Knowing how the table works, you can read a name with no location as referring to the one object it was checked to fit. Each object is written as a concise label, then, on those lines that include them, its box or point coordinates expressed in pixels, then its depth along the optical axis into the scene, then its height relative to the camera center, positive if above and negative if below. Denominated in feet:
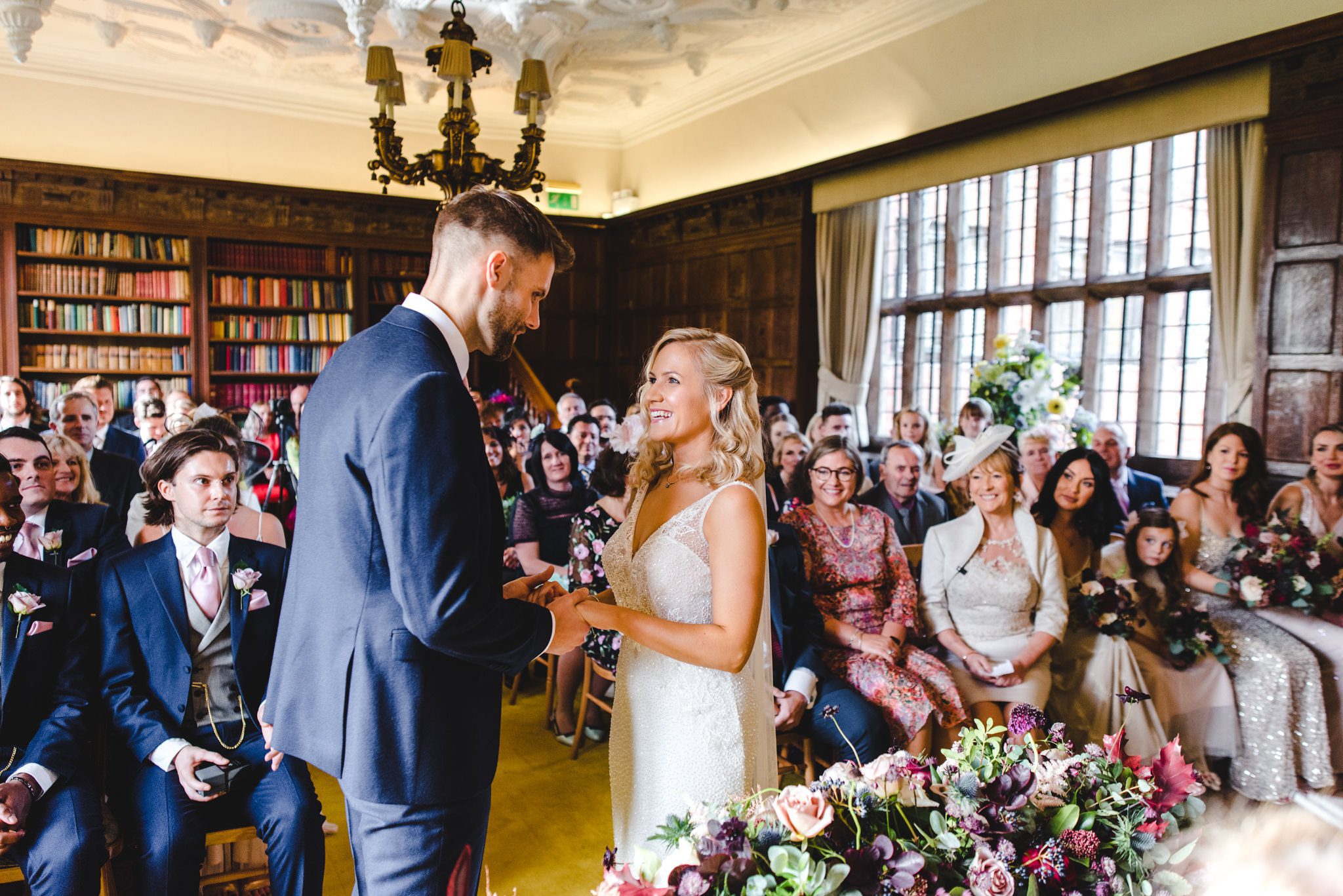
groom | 4.50 -1.01
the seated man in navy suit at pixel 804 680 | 9.96 -3.32
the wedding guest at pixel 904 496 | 15.15 -1.69
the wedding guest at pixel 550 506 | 14.69 -1.91
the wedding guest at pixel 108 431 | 17.87 -0.90
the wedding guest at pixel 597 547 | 11.87 -2.10
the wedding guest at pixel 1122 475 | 17.60 -1.44
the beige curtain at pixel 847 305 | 25.55 +2.88
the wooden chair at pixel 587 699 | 12.46 -4.35
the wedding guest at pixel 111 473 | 14.42 -1.41
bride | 6.35 -1.34
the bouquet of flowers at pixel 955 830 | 3.56 -1.92
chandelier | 15.11 +4.96
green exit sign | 35.01 +7.91
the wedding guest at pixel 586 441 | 18.70 -0.96
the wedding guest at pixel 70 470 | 11.86 -1.13
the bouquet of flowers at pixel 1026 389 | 19.26 +0.32
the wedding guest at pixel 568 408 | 23.77 -0.31
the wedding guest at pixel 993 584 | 11.26 -2.41
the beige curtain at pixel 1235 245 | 16.58 +3.17
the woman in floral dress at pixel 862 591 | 10.63 -2.48
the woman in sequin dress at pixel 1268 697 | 11.51 -3.89
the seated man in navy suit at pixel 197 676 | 7.29 -2.54
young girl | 11.84 -3.64
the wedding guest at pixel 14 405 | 16.12 -0.32
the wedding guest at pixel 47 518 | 10.21 -1.59
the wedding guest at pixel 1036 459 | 16.87 -1.09
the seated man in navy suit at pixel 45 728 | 6.72 -2.86
